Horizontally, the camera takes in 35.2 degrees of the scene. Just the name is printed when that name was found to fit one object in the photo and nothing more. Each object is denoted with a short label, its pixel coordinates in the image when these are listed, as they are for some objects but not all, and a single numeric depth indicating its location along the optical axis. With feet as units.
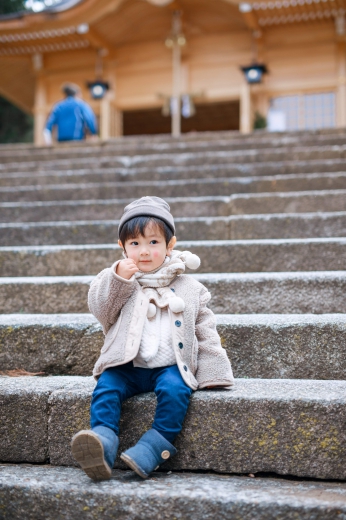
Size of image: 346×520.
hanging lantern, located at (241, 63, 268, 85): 32.20
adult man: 25.12
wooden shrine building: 32.89
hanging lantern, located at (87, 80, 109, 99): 35.09
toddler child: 5.66
